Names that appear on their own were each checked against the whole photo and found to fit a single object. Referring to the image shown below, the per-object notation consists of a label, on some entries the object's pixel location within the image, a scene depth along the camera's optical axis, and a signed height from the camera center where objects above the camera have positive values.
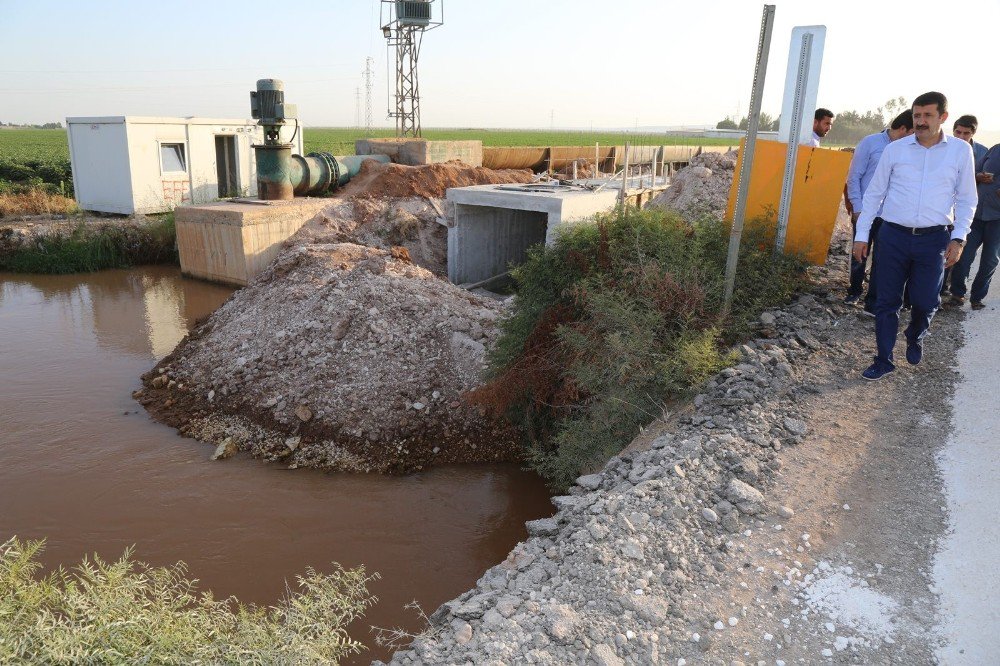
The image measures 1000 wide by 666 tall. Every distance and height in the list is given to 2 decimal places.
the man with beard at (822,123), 7.54 +0.35
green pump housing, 14.79 -0.61
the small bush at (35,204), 17.38 -1.94
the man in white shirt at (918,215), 4.68 -0.38
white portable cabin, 16.62 -0.74
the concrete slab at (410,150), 20.66 -0.29
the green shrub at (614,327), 5.65 -1.55
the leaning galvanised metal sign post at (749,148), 5.36 +0.03
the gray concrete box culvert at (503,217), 12.78 -1.53
